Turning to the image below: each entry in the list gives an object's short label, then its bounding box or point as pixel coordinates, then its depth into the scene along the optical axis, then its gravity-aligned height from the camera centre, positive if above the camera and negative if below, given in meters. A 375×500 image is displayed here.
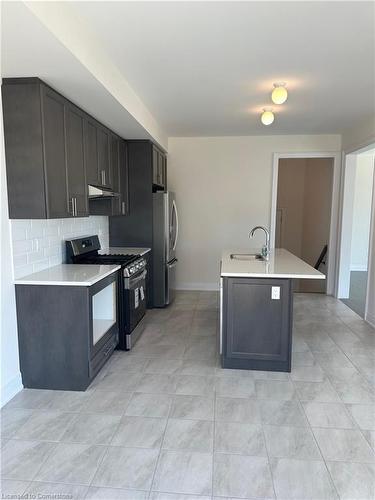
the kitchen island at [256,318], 2.81 -0.92
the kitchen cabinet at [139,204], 4.39 +0.07
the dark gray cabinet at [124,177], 4.21 +0.41
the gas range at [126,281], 3.29 -0.73
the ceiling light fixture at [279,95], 2.76 +0.95
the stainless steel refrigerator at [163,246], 4.48 -0.50
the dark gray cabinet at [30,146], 2.26 +0.43
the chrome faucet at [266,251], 3.59 -0.46
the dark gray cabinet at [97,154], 3.14 +0.56
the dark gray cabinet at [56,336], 2.51 -0.96
